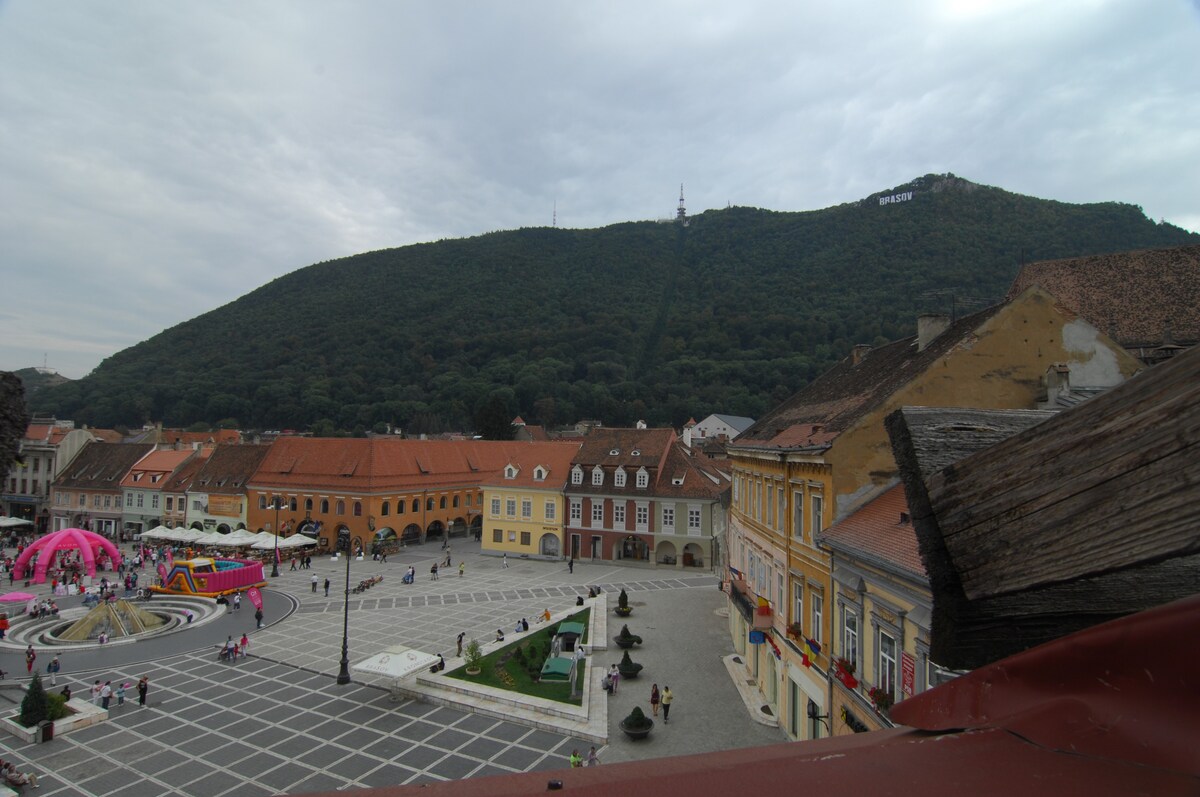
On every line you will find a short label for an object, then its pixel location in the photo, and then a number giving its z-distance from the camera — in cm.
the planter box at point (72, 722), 2014
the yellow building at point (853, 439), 1561
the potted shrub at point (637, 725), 1984
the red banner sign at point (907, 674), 1140
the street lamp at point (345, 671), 2420
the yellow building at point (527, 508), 5128
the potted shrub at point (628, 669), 2502
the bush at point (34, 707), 2036
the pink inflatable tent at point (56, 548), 4084
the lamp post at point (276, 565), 4490
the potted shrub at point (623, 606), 3359
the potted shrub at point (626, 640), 2828
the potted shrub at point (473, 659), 2473
